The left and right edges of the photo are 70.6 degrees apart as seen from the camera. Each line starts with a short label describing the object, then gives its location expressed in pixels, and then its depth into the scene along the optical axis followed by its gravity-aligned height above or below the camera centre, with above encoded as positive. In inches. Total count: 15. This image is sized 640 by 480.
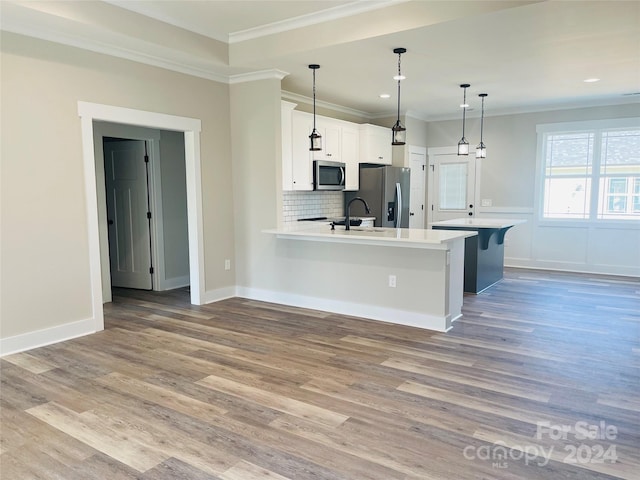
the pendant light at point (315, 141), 199.0 +24.3
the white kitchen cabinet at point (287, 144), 217.9 +25.6
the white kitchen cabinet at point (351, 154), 271.1 +25.8
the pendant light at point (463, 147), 232.1 +24.7
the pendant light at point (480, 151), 246.1 +23.9
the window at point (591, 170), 269.9 +14.7
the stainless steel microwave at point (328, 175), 244.2 +11.8
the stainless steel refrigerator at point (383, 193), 280.3 +1.6
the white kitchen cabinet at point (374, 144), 282.7 +33.1
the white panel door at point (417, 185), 322.0 +7.6
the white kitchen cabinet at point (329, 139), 247.8 +32.5
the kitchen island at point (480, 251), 227.6 -29.2
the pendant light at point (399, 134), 177.2 +24.1
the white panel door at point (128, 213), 244.2 -8.6
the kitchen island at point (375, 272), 169.2 -31.4
